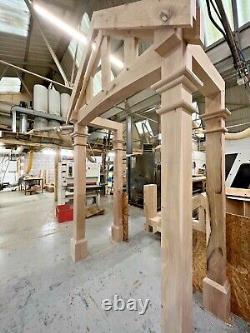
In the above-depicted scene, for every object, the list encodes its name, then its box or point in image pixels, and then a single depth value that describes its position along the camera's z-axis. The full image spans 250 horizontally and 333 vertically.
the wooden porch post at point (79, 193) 2.13
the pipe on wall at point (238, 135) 1.97
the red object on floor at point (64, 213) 3.71
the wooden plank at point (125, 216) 2.70
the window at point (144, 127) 8.04
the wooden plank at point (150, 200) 2.91
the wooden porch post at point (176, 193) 0.81
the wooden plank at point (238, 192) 1.47
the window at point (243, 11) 2.71
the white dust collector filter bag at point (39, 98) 5.06
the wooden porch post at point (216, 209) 1.26
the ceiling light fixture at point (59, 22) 2.83
